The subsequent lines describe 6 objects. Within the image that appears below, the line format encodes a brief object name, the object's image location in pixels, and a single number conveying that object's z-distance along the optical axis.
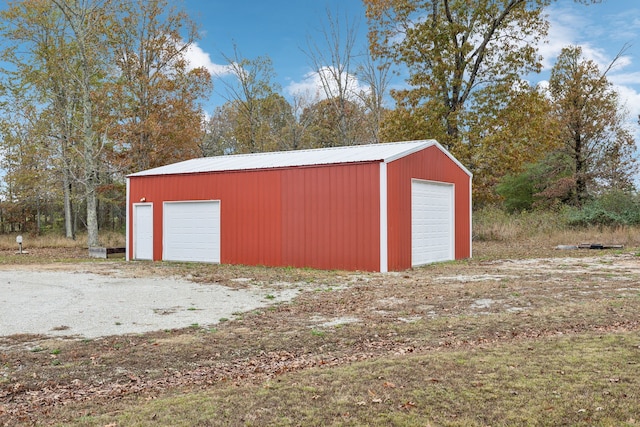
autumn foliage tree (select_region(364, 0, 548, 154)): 23.97
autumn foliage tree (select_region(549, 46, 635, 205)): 28.28
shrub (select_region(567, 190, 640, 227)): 23.73
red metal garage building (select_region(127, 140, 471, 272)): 13.26
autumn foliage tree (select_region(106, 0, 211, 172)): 25.78
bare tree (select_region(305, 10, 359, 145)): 28.84
